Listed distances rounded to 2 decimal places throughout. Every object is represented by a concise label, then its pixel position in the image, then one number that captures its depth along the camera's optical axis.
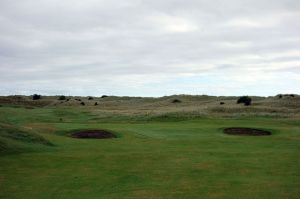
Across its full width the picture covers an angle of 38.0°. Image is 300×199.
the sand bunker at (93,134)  39.41
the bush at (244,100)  79.54
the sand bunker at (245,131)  42.14
